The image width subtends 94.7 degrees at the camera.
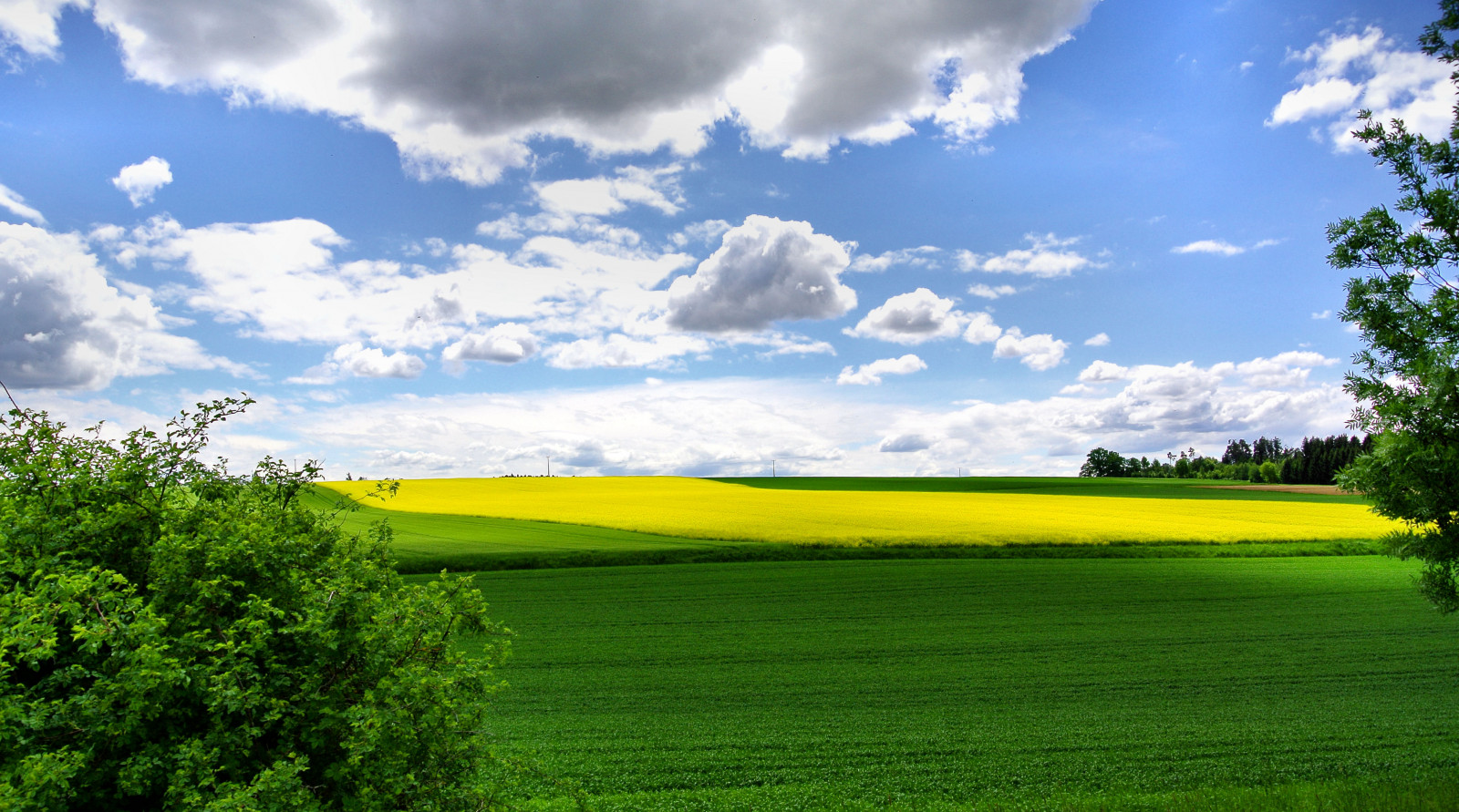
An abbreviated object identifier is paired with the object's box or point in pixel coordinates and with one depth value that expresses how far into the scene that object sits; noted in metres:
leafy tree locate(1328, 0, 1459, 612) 7.45
